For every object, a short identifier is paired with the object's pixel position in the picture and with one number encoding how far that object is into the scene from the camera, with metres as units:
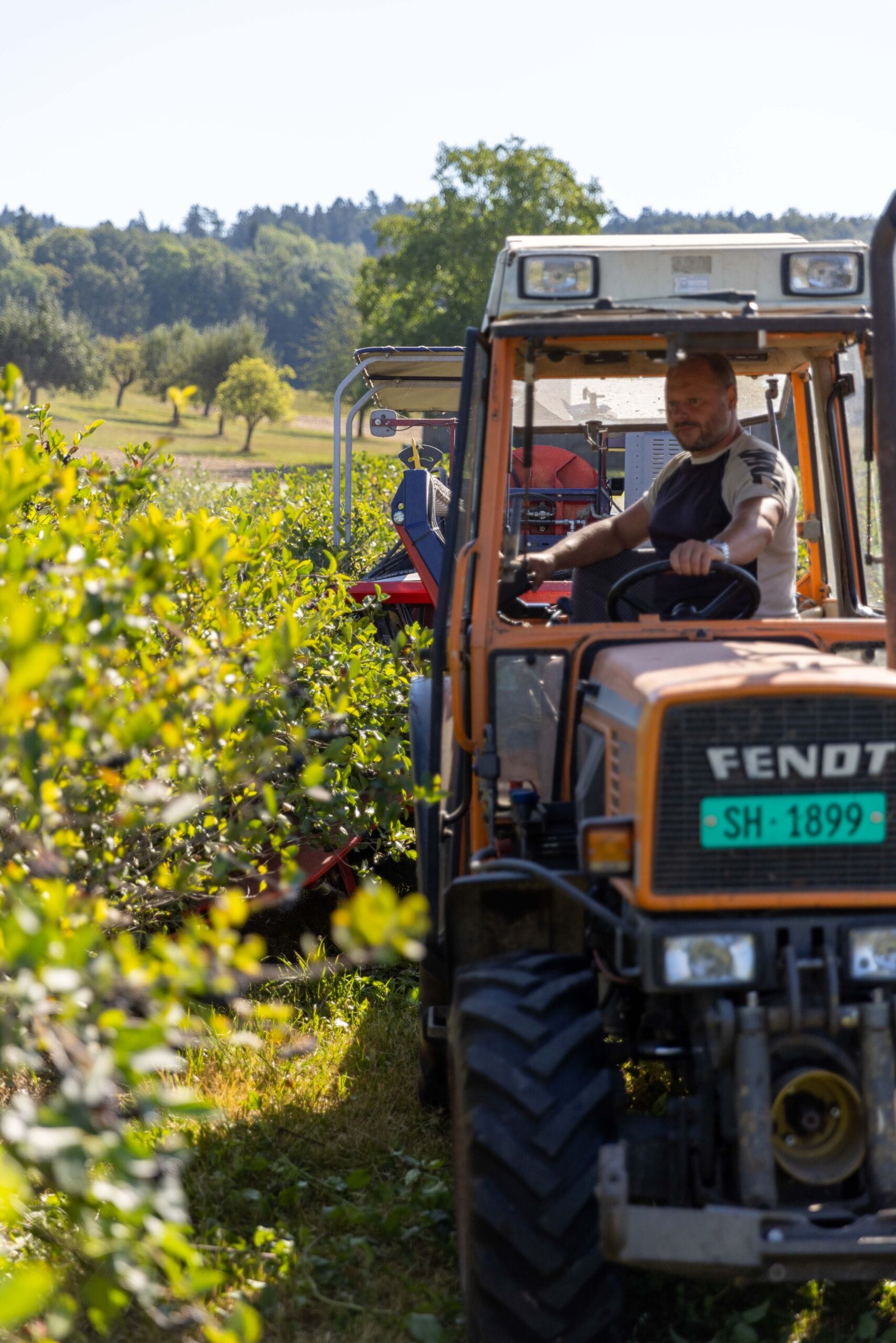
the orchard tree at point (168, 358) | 69.81
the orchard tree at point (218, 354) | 69.00
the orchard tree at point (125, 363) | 73.12
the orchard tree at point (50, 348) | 62.62
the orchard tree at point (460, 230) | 47.75
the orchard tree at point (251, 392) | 63.34
